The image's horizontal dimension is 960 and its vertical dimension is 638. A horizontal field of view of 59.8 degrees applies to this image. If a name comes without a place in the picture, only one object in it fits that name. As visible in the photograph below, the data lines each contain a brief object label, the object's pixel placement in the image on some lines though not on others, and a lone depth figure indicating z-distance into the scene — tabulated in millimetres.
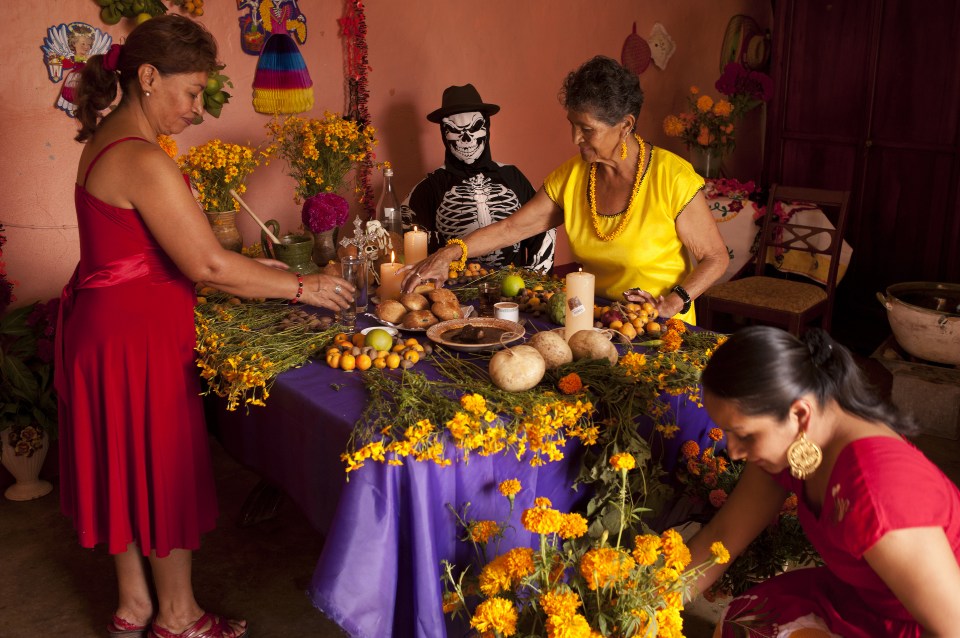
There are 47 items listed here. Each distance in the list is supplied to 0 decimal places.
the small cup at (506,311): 2520
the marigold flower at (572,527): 1465
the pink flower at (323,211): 2971
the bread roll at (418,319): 2449
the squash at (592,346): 2146
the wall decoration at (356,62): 4113
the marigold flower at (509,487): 1604
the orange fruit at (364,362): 2154
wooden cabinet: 4980
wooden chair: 4438
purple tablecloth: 1785
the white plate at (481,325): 2268
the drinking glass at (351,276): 2494
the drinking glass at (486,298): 2658
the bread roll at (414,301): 2559
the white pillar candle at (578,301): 2275
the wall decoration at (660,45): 5695
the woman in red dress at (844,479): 1396
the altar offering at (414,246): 3045
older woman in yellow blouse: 2742
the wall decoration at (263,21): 3795
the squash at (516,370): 1973
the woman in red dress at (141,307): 2158
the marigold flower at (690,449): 2092
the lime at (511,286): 2752
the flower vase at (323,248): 3125
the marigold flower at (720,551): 1474
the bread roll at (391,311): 2520
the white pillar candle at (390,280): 2787
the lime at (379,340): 2227
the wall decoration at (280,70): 3803
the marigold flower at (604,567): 1389
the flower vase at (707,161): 5496
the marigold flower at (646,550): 1413
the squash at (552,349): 2107
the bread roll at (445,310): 2521
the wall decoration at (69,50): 3291
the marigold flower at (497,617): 1377
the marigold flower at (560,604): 1342
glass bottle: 3441
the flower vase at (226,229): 3055
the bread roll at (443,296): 2555
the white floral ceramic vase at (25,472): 3449
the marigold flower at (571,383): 1963
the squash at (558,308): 2555
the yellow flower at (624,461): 1590
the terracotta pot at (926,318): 3896
